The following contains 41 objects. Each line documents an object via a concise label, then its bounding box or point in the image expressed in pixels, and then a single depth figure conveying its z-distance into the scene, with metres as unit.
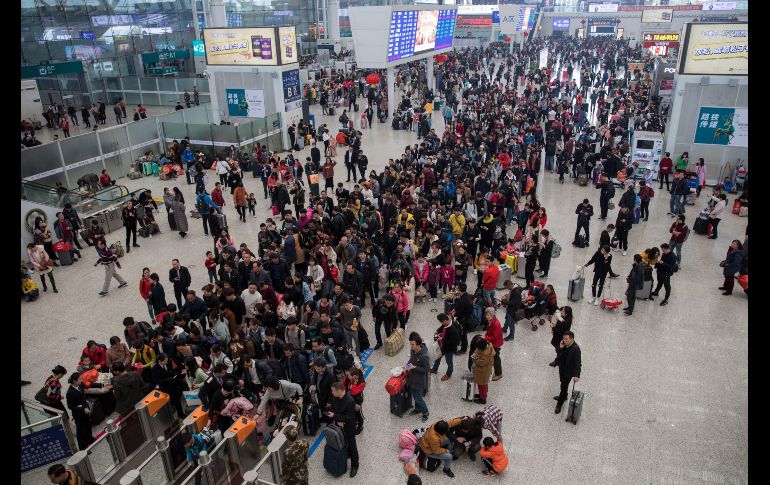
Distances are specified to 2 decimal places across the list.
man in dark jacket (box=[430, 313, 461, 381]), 8.53
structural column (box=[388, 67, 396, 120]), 28.40
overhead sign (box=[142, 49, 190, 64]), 34.19
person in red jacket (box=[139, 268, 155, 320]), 10.36
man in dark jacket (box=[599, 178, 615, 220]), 15.10
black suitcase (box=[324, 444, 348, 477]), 7.00
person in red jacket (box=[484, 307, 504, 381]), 8.51
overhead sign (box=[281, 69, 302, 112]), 23.70
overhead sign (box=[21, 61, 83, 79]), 24.73
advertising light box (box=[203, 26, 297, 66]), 22.78
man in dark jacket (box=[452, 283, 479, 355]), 9.55
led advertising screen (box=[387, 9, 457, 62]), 25.92
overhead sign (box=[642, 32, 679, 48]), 39.41
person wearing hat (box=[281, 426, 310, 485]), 6.51
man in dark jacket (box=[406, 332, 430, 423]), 7.79
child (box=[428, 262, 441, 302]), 11.35
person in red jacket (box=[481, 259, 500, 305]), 10.12
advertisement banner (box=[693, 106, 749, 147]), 17.58
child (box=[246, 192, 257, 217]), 16.16
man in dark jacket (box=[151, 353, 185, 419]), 8.02
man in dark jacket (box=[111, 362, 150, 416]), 7.88
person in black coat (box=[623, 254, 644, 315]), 10.58
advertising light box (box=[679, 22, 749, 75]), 17.19
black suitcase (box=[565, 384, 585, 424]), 7.89
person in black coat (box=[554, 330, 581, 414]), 7.72
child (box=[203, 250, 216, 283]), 11.52
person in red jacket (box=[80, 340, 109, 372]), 8.65
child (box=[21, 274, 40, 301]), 12.21
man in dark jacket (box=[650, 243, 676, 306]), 10.80
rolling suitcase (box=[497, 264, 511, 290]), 12.05
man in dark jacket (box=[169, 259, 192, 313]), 10.74
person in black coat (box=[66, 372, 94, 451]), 7.27
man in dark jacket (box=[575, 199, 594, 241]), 13.37
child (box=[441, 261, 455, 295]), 11.35
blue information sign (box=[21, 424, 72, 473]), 7.12
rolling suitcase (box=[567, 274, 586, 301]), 11.31
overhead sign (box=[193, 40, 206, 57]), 37.94
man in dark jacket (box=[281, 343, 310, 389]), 7.86
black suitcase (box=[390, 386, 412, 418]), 8.15
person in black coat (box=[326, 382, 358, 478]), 6.75
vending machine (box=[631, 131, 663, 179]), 18.42
